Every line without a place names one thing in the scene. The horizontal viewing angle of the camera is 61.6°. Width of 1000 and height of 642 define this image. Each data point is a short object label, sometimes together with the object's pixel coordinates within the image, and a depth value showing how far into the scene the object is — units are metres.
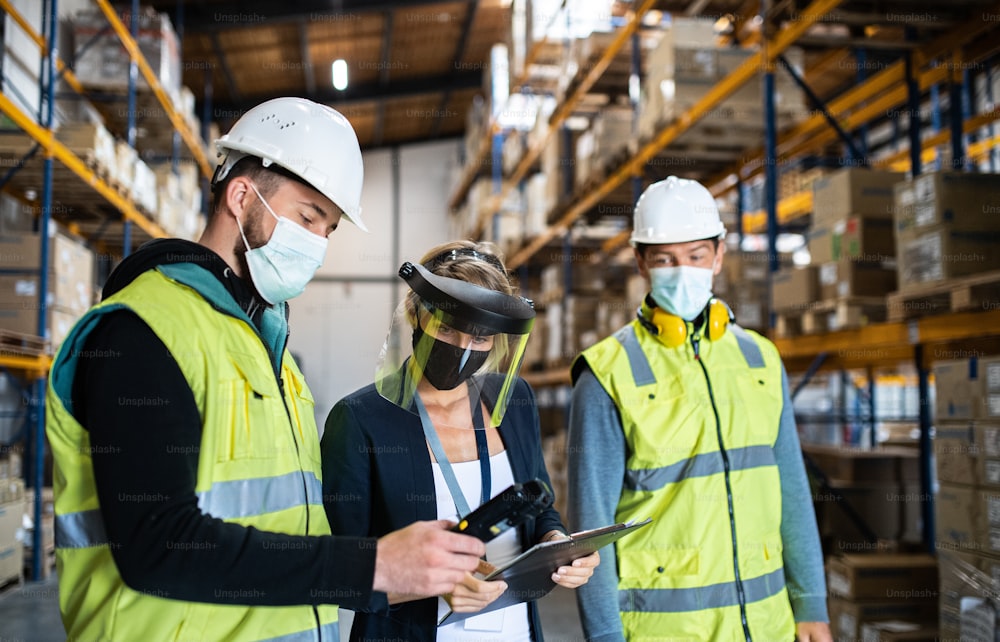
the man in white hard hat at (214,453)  1.28
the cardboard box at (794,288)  5.25
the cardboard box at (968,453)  3.79
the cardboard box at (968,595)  3.61
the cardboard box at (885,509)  6.05
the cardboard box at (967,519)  3.74
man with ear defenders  2.32
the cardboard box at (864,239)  4.91
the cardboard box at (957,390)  3.91
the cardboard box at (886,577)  4.66
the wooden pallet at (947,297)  3.78
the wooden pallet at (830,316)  4.91
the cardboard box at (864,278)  4.91
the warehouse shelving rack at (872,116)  4.57
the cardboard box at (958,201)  4.14
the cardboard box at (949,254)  4.08
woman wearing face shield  1.97
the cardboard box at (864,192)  5.00
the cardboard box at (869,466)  6.12
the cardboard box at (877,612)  4.62
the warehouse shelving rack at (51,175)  6.98
